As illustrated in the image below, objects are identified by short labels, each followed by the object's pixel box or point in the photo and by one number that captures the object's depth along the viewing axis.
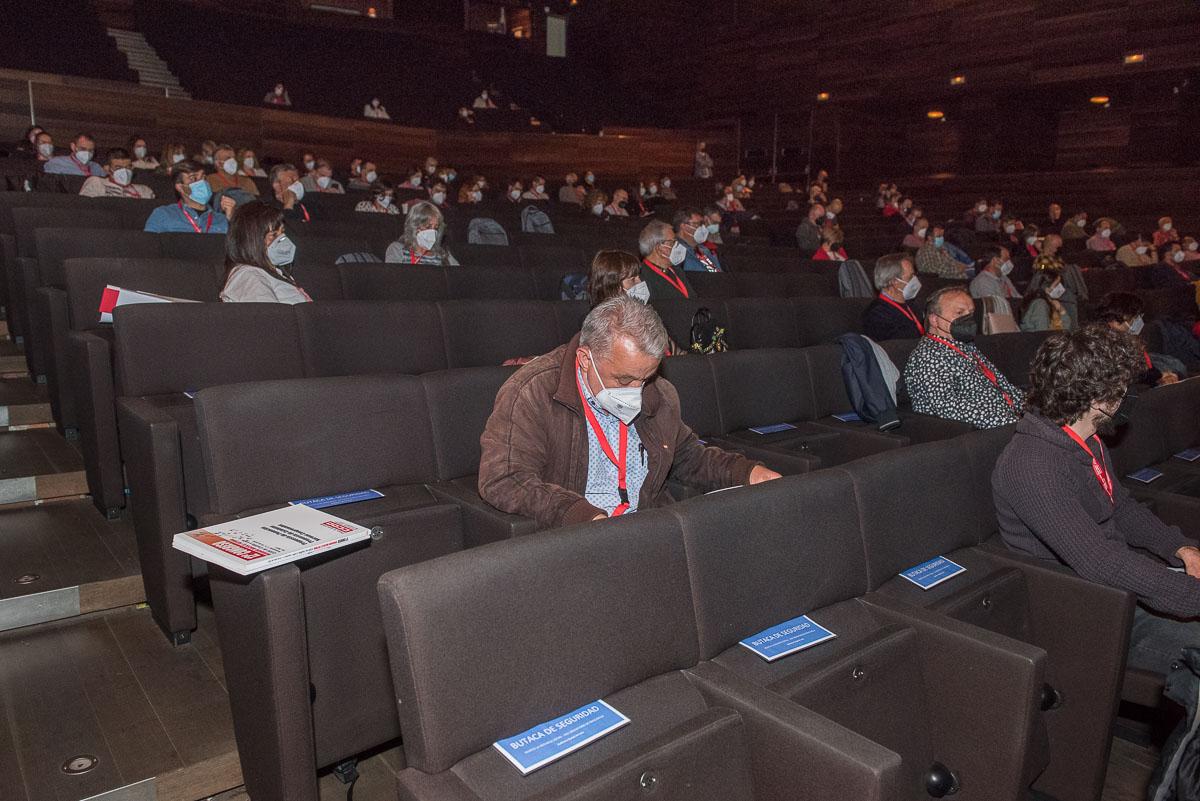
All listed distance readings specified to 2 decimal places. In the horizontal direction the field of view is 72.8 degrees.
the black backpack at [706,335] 3.96
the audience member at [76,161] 7.27
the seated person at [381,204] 7.70
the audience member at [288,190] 5.69
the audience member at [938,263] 7.82
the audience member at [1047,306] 5.95
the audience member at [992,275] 6.45
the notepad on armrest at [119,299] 3.01
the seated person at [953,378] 3.42
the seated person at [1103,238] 11.11
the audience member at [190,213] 4.64
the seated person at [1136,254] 10.03
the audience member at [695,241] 5.50
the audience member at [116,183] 6.12
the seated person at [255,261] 3.34
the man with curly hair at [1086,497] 2.04
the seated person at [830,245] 7.64
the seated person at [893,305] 4.35
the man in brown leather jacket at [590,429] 2.03
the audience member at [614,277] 3.25
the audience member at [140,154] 8.42
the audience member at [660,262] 4.59
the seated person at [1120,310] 4.25
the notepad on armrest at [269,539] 1.56
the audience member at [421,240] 4.75
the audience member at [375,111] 14.98
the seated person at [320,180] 8.70
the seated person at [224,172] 6.09
